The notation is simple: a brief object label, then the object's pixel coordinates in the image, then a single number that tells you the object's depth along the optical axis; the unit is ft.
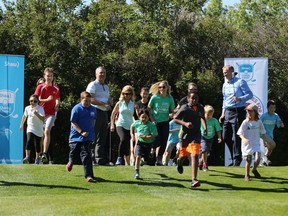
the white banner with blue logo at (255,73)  67.31
